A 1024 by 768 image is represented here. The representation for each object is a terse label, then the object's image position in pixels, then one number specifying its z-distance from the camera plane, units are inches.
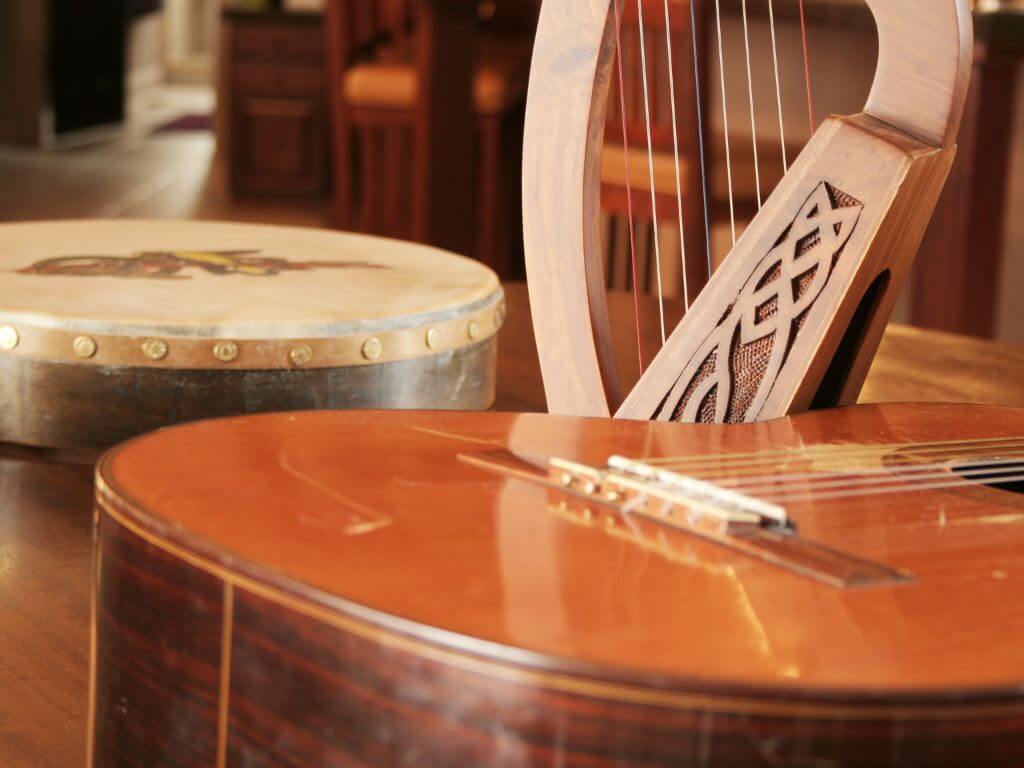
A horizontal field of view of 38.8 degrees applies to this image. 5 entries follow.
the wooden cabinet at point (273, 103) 257.3
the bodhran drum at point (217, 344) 54.1
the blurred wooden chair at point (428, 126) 163.9
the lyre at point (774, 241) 41.9
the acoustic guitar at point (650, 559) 22.5
